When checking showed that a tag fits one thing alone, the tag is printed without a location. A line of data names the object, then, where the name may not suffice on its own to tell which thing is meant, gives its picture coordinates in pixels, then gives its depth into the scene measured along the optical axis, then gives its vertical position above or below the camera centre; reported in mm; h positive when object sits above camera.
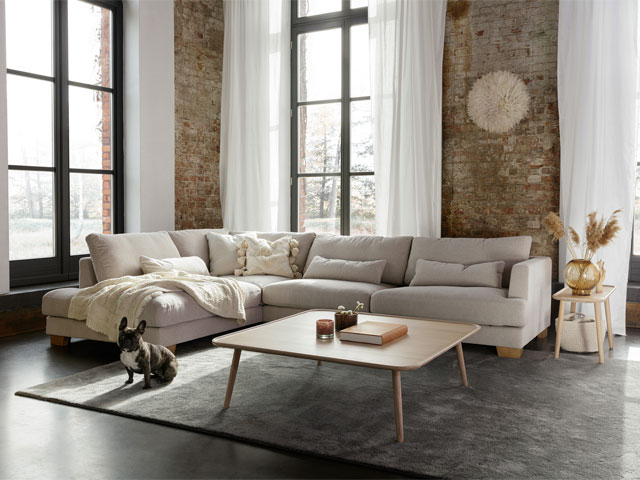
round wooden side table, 4633 -754
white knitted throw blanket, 4578 -732
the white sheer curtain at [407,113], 6289 +853
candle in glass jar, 3646 -735
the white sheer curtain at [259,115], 7293 +944
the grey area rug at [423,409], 2832 -1132
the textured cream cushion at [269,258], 6090 -562
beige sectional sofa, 4676 -730
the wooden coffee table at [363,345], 3125 -786
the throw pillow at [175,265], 5297 -567
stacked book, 3508 -743
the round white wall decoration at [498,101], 6020 +926
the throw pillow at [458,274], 5152 -609
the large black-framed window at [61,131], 5820 +637
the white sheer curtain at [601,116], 5512 +728
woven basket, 4875 -1023
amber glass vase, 4812 -571
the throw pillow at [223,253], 6148 -525
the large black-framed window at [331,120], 7008 +881
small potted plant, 3869 -724
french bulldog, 3771 -953
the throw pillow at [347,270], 5656 -630
